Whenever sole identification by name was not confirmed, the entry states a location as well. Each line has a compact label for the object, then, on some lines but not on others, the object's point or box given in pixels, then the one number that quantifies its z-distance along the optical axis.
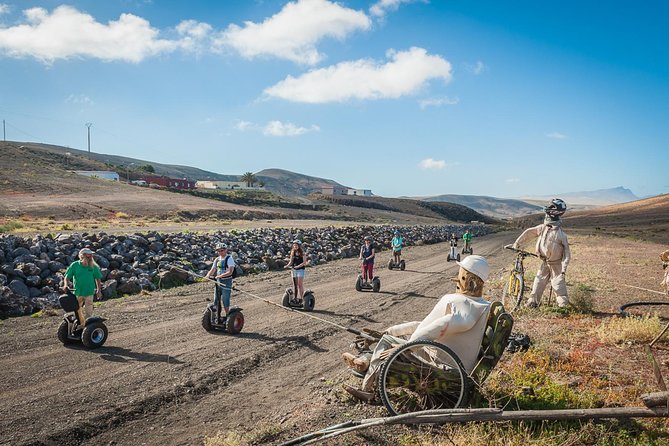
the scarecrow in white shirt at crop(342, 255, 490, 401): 5.08
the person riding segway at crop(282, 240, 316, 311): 13.80
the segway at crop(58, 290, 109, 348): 9.60
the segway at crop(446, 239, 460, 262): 29.62
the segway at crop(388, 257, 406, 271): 25.19
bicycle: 12.65
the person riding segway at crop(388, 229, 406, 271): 24.47
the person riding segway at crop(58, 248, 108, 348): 9.69
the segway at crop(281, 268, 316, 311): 13.84
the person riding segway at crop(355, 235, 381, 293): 17.58
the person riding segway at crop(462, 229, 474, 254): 34.74
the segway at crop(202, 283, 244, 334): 11.00
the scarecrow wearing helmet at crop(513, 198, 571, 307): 11.53
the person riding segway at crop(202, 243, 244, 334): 11.03
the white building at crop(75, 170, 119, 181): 96.50
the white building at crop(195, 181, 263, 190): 140.15
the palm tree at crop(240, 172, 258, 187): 144.12
